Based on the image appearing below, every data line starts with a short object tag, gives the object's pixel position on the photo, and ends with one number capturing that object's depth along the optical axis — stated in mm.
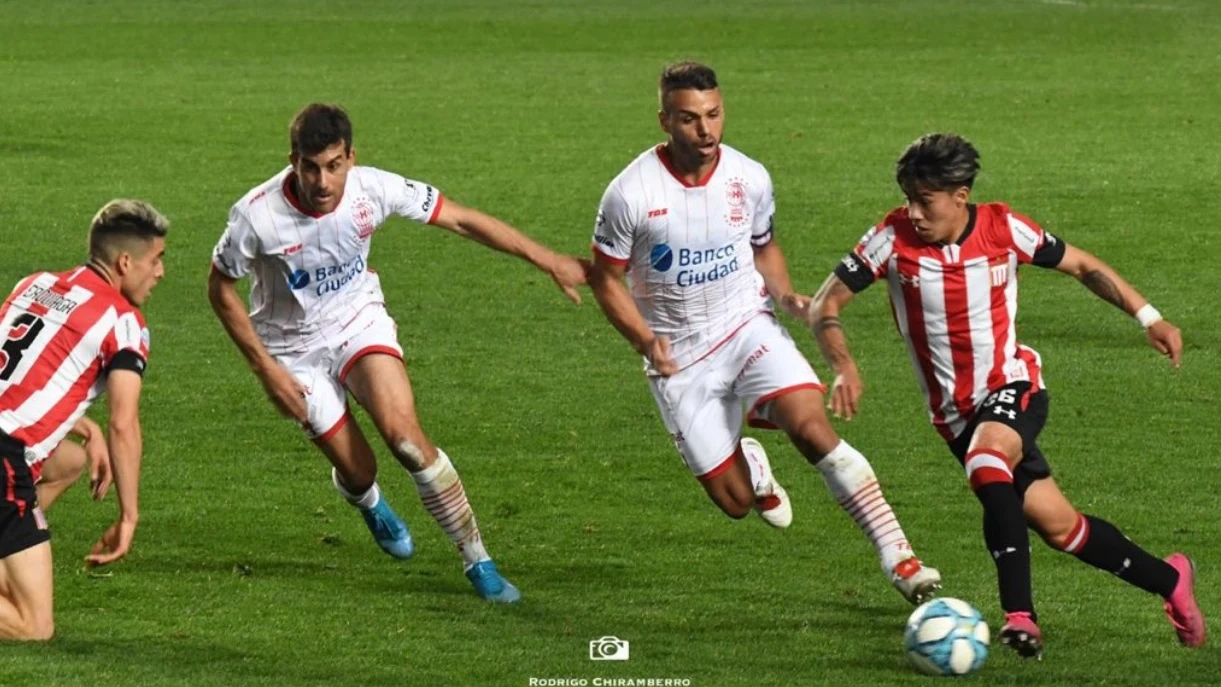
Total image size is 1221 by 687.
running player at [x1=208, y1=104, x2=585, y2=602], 16406
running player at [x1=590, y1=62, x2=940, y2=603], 16469
